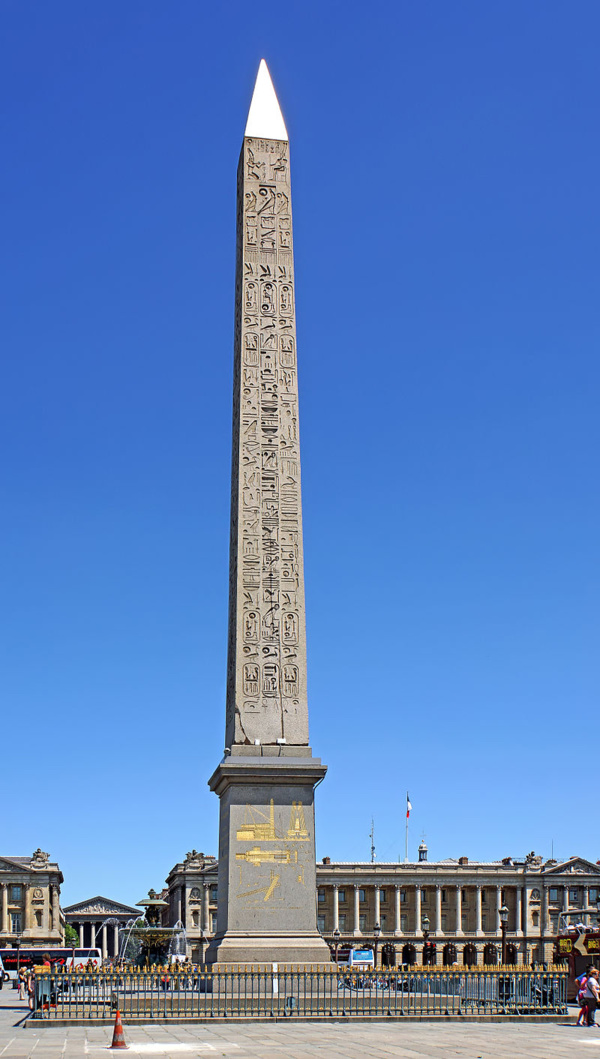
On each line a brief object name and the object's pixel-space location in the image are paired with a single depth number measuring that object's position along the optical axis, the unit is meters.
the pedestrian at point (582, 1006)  21.22
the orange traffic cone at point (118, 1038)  15.25
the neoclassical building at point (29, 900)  115.12
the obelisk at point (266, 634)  21.16
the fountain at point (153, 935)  33.25
